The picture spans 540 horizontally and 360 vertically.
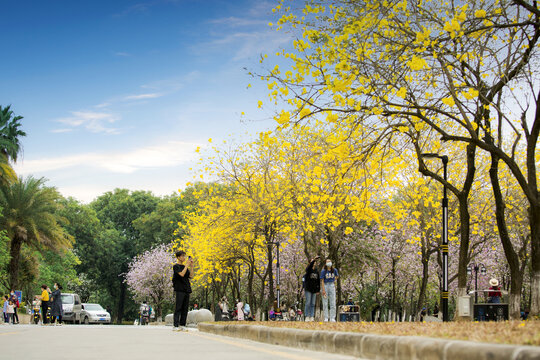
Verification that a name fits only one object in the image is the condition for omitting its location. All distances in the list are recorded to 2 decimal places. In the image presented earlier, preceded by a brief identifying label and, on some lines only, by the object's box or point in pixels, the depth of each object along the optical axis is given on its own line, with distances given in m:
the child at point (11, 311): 34.23
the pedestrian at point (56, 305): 28.31
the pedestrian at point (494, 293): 18.79
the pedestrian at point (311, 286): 19.20
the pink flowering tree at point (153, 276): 69.19
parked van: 46.53
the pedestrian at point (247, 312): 35.76
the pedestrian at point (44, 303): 28.47
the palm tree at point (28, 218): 41.16
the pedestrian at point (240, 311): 31.01
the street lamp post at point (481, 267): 41.19
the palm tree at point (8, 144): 36.28
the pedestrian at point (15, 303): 34.97
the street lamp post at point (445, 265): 19.09
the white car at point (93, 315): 47.29
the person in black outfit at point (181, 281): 15.83
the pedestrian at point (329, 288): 18.81
